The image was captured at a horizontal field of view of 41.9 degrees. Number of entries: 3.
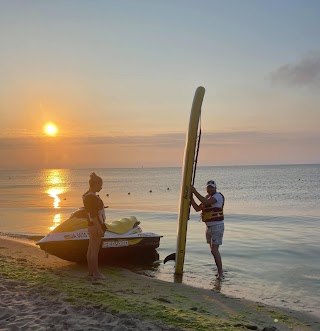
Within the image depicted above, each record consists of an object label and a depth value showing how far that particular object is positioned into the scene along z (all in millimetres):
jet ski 9061
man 8680
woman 7586
